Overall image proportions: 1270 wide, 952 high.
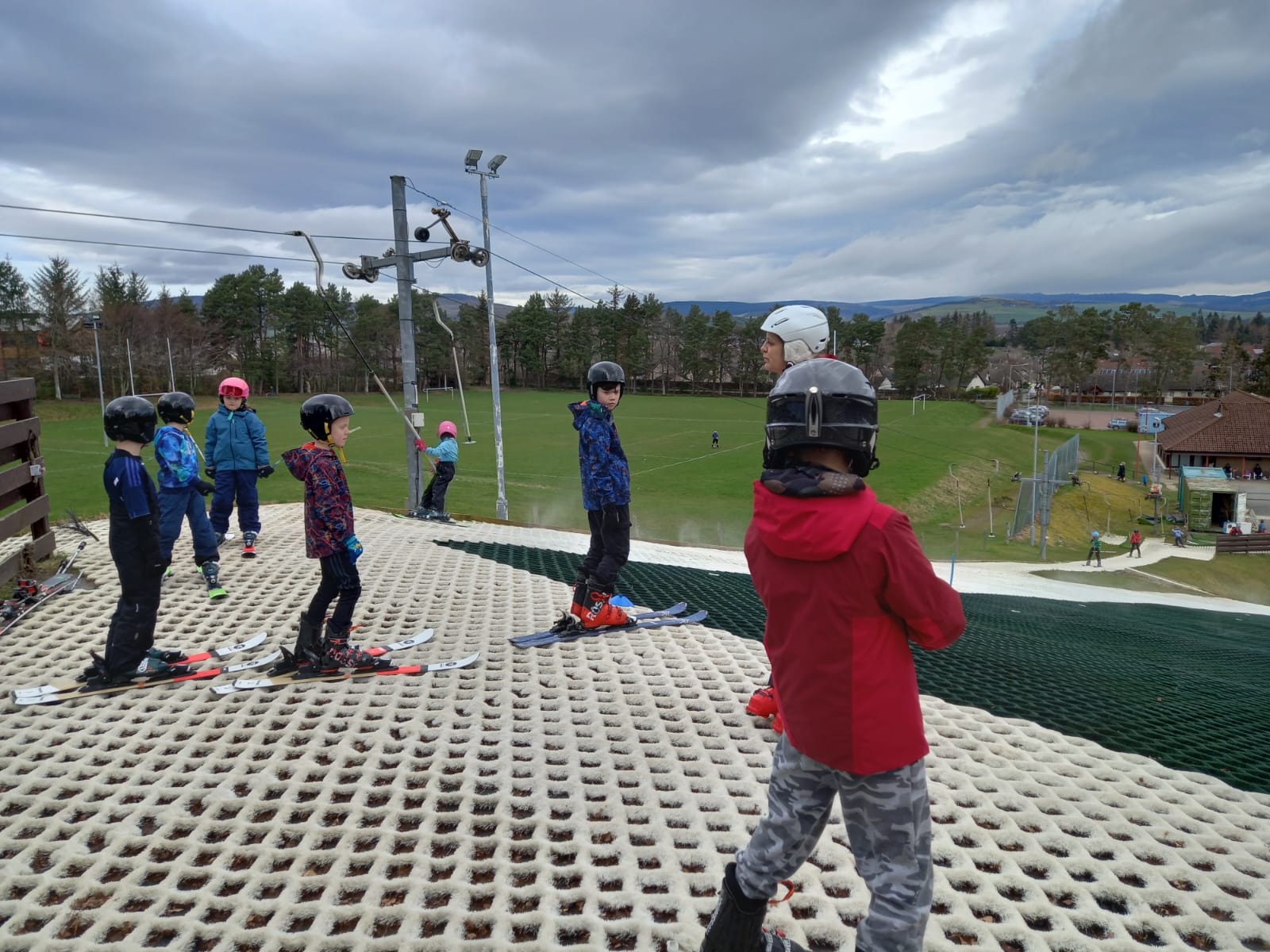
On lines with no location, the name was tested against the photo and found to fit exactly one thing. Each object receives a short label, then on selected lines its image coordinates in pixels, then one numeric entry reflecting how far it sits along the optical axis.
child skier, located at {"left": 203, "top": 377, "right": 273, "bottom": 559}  9.40
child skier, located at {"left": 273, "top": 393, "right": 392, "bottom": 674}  5.49
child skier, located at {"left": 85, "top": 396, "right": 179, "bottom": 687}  5.51
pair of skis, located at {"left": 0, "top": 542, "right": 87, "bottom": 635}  7.23
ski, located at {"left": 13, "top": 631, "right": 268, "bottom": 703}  5.48
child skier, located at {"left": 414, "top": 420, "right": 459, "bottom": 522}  14.50
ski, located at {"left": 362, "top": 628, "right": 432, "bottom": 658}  6.29
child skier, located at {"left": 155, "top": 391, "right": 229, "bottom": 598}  7.79
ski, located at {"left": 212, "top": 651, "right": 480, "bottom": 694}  5.57
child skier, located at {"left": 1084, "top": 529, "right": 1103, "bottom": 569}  27.77
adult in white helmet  4.18
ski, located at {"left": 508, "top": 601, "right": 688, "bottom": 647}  6.61
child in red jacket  2.23
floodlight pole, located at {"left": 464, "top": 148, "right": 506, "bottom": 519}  21.86
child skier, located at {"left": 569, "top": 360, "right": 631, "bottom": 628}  6.45
